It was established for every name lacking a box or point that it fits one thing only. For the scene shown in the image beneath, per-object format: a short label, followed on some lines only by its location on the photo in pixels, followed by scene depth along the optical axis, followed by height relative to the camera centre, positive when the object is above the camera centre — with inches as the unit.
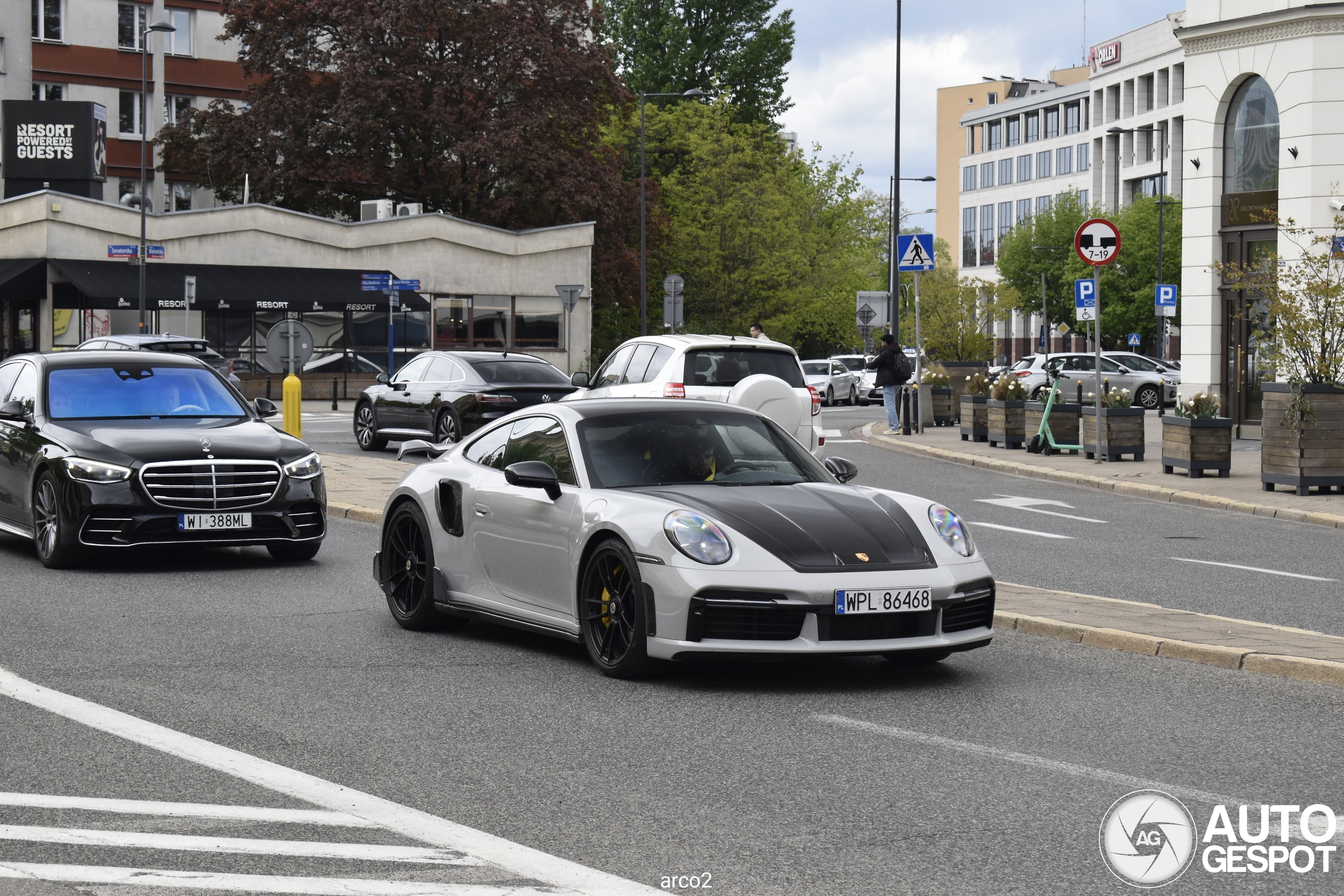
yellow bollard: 992.2 -24.0
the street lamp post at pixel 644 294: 2180.1 +85.6
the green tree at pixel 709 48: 3149.6 +549.3
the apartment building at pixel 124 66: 2615.7 +439.3
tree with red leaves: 2221.9 +312.3
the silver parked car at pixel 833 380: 2145.7 -22.8
